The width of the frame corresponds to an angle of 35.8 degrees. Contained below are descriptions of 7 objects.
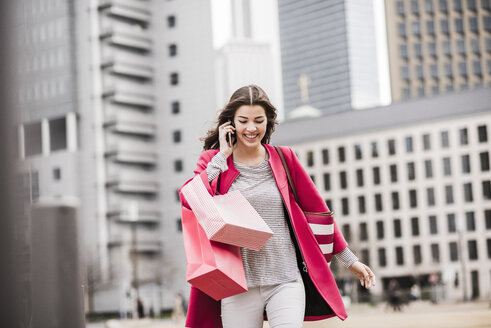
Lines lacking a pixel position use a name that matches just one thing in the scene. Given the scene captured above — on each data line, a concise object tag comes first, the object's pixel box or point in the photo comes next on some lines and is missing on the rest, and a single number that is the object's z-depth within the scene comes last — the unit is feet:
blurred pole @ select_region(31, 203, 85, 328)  8.89
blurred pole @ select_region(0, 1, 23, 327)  8.65
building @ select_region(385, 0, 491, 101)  272.92
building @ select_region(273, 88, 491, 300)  213.87
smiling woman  9.94
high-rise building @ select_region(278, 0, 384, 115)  469.57
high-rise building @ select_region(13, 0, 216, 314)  189.78
